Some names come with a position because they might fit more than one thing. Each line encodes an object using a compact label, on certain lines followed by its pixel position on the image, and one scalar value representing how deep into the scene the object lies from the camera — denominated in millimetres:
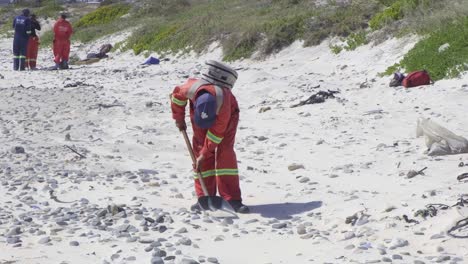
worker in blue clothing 43719
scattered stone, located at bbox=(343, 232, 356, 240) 10516
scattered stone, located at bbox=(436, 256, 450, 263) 9156
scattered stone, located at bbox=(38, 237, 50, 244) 10789
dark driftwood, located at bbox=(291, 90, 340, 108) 22672
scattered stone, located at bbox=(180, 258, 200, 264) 9727
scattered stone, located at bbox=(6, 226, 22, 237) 11156
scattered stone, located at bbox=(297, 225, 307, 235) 11100
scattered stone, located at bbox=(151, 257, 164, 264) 9734
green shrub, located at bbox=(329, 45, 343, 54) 32594
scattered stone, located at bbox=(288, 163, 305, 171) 15656
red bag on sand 22391
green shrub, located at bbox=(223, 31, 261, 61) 38219
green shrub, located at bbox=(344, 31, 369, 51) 31844
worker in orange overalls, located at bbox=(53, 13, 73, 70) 44125
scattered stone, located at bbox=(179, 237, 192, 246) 10680
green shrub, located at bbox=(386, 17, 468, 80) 22516
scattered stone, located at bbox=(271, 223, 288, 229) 11531
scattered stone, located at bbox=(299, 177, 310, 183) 14586
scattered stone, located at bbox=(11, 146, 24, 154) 18022
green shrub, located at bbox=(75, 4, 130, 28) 77687
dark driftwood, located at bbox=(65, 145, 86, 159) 17547
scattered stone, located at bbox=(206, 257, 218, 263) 9906
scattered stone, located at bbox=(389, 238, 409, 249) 9879
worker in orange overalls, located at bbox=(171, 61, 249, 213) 11984
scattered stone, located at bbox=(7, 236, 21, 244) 10781
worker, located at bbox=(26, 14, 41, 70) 44156
